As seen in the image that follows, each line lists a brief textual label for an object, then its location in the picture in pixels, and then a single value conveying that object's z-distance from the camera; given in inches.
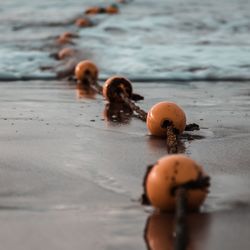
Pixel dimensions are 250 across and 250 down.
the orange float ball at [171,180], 188.4
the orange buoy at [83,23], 1416.1
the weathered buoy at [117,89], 461.4
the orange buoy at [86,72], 622.8
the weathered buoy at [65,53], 866.8
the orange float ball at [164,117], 315.6
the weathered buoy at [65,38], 1076.4
